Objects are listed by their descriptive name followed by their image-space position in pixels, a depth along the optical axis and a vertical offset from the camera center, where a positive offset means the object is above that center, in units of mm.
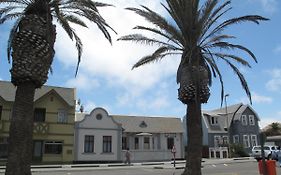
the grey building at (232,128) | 51562 +4383
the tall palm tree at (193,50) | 14953 +5065
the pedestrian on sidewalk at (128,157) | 35441 +34
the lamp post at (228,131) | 47500 +3722
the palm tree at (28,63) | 10422 +3124
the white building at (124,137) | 38319 +2415
